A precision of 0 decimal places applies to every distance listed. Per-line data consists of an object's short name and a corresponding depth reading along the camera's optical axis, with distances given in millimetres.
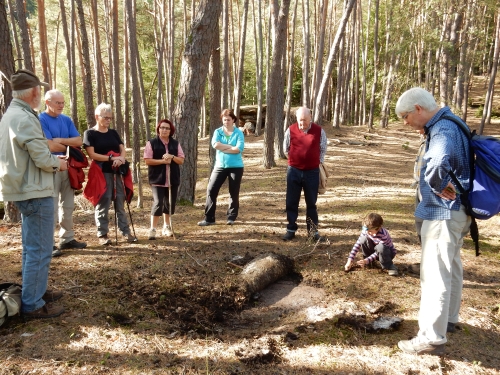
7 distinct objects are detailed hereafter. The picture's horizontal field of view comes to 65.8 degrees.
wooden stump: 4570
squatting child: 4613
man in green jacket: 3256
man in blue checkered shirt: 2961
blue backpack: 2932
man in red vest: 5641
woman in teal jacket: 6480
